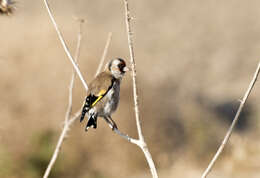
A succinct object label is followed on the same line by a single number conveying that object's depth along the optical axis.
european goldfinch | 10.82
